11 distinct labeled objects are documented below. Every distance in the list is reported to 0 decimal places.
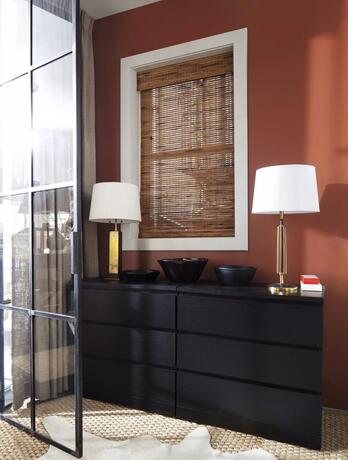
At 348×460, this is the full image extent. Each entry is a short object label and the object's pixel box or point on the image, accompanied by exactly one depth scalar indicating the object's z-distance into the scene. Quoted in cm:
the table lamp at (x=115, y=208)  259
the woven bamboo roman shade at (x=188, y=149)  275
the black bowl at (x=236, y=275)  226
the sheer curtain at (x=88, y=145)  296
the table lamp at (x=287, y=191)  202
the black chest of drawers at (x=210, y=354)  197
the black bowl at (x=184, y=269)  241
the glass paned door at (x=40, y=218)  195
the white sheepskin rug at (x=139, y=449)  188
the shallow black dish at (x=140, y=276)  252
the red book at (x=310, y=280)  211
